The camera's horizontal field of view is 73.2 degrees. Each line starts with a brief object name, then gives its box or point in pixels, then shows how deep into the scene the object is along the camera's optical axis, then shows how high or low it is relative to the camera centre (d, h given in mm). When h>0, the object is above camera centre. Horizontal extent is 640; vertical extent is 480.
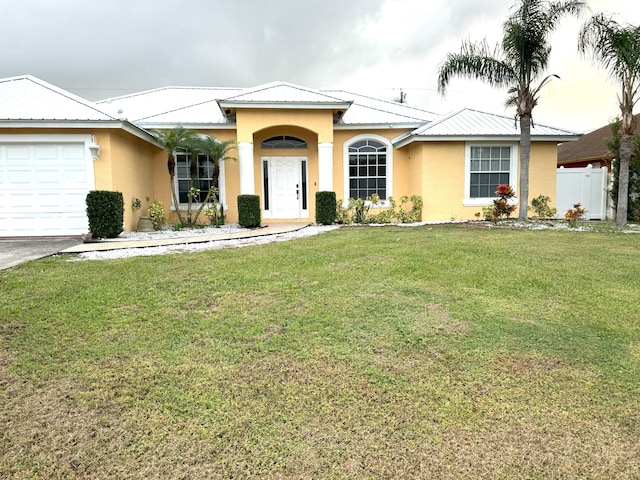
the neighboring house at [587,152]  21672 +2257
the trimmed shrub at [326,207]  13219 -261
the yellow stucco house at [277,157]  11422 +1363
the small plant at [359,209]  13922 -378
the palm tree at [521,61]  12414 +4019
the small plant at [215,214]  13945 -439
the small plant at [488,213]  14344 -616
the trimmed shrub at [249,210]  12938 -294
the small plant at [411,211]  14609 -501
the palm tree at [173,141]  12789 +1828
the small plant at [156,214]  13266 -366
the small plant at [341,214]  14004 -523
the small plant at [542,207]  14938 -474
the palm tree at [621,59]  11086 +3483
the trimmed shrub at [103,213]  10243 -233
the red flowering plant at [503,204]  13000 -298
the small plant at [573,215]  12516 -647
